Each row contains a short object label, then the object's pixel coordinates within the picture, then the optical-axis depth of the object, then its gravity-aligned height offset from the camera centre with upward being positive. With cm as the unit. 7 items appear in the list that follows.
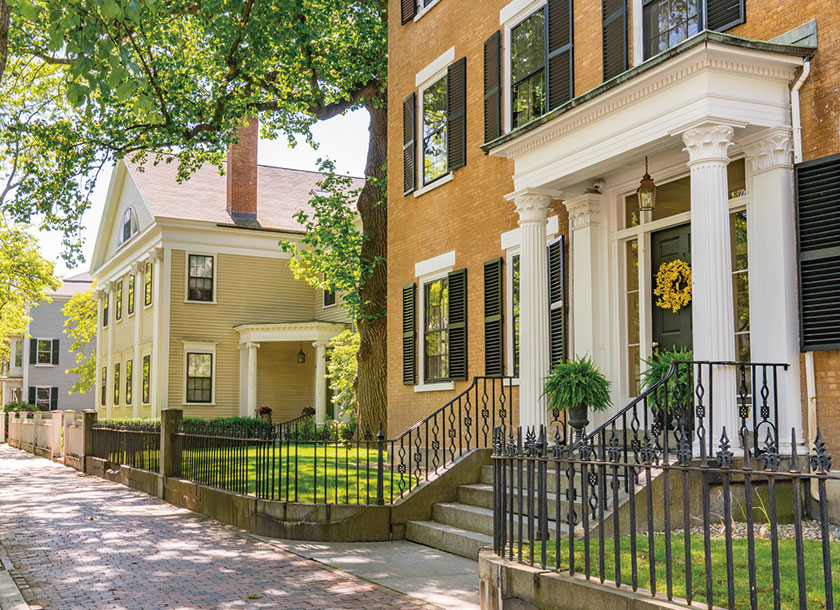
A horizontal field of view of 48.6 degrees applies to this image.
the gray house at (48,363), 5772 +210
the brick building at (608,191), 872 +247
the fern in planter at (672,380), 834 +15
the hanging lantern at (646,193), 1068 +231
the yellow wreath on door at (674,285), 1074 +129
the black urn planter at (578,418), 1098 -27
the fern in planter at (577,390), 1088 +6
